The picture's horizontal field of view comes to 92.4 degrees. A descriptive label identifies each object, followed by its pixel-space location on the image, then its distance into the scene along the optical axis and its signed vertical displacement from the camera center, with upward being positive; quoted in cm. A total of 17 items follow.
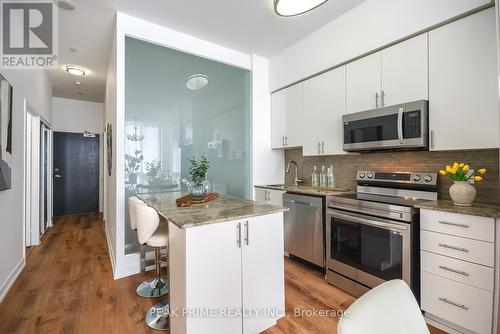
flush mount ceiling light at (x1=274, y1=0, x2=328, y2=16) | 200 +137
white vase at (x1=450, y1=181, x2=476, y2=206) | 174 -20
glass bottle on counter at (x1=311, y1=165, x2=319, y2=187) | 337 -17
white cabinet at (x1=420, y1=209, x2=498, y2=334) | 154 -73
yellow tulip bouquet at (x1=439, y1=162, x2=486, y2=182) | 179 -6
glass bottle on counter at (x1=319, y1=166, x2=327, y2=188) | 325 -17
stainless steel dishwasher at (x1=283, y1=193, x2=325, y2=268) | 265 -74
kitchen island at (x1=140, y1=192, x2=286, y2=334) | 142 -67
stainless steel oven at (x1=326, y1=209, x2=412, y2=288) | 191 -73
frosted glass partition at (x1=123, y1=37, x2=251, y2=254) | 277 +59
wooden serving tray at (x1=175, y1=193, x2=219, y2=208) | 195 -30
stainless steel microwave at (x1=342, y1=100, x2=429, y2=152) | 204 +35
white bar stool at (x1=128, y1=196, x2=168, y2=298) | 223 -118
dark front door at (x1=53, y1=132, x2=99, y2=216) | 556 -17
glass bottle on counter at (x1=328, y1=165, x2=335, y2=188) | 316 -18
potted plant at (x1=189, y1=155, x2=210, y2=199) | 212 -13
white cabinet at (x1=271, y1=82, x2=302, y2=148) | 332 +72
